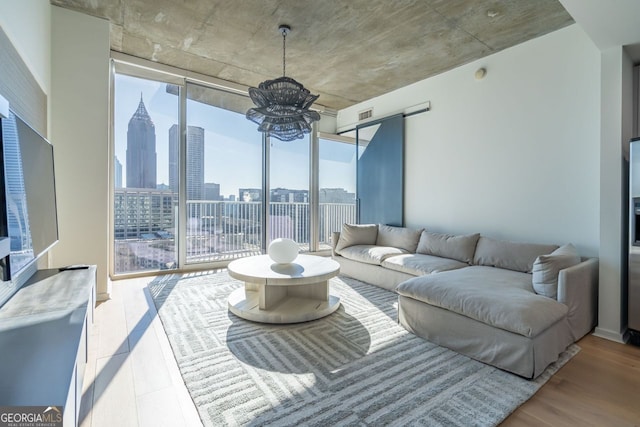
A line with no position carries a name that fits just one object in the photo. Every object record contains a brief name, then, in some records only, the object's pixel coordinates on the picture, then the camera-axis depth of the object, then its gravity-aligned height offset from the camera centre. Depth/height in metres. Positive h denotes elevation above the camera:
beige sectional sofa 1.91 -0.65
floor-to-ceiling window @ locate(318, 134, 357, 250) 6.02 +0.61
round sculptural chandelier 2.86 +1.01
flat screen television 1.35 +0.08
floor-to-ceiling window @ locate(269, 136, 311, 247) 5.33 +0.37
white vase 2.99 -0.40
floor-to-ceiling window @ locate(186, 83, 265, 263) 4.52 +0.52
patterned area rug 1.55 -1.02
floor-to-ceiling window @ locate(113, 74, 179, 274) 3.94 +0.44
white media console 0.89 -0.52
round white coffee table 2.59 -0.79
